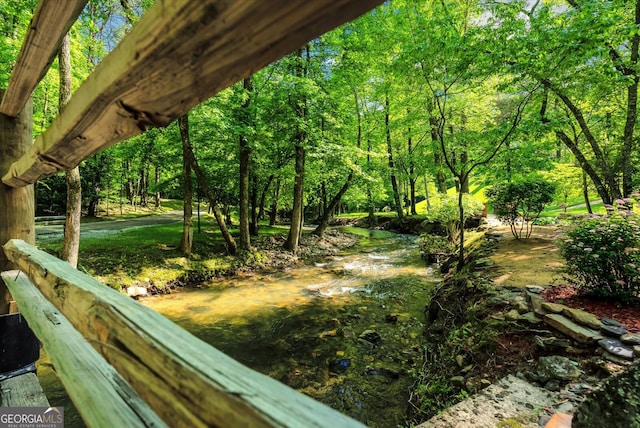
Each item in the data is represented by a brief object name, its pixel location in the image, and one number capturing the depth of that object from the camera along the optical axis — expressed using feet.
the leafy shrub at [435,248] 36.41
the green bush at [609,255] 13.46
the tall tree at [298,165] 38.06
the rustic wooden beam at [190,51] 1.61
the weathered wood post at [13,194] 9.42
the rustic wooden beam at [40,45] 4.45
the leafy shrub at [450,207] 31.09
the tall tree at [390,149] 61.62
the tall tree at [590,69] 18.17
